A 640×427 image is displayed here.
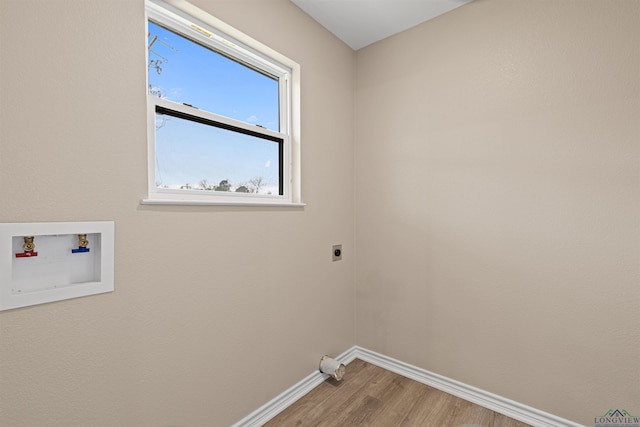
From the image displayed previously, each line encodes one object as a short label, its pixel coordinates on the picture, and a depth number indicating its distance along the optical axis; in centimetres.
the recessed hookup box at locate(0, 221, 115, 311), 88
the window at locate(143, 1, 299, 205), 131
